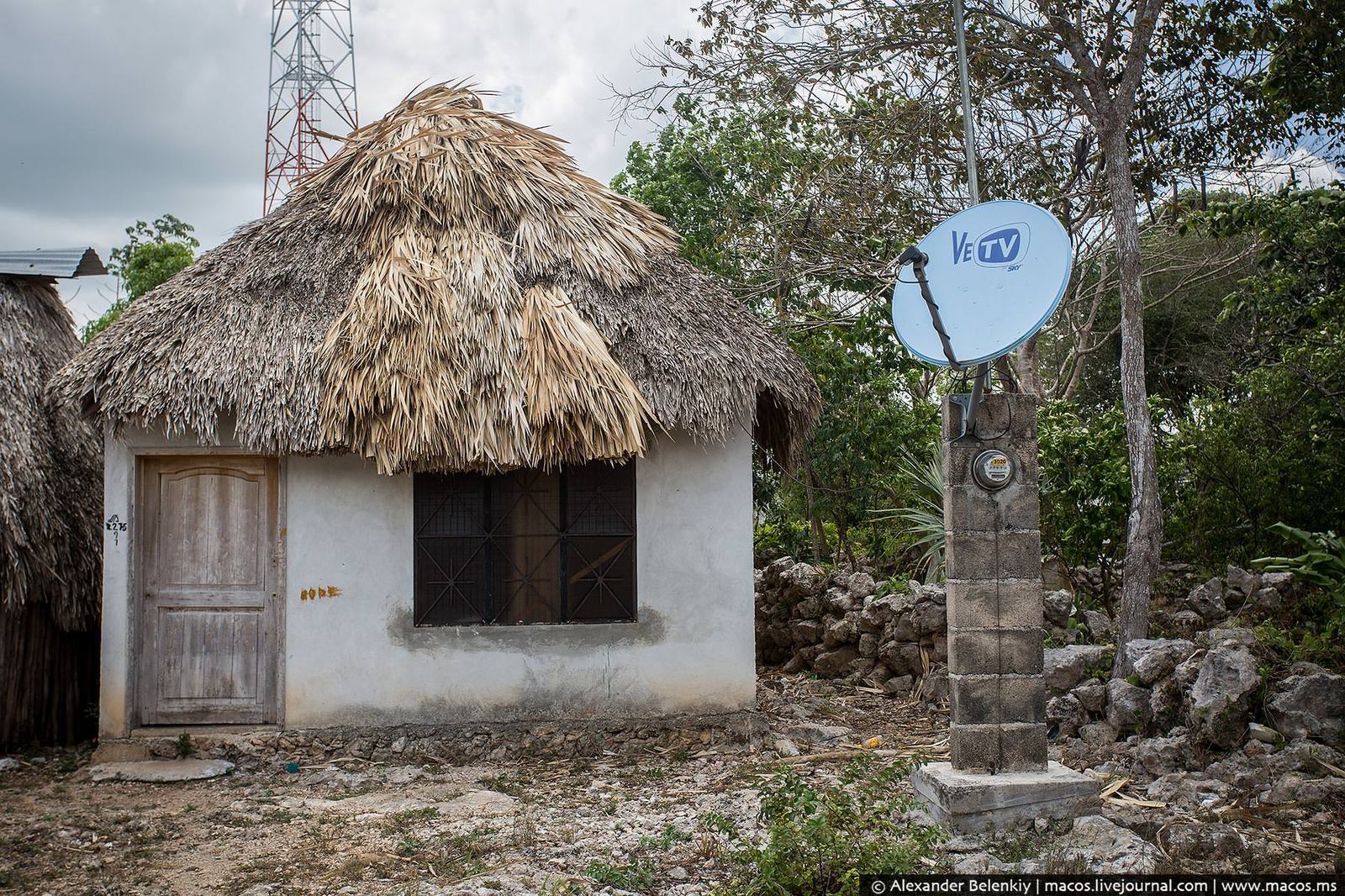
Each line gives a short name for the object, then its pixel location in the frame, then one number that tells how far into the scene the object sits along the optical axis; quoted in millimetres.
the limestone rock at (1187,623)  7812
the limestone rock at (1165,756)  5590
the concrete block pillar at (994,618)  4715
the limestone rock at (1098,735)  6152
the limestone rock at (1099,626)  8219
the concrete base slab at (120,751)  6633
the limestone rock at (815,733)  7156
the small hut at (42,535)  6719
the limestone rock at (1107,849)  4047
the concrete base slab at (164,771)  6262
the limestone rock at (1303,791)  4805
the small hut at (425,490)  6586
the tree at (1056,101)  7156
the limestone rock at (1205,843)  4145
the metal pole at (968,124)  5328
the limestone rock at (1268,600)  7668
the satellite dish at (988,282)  4410
